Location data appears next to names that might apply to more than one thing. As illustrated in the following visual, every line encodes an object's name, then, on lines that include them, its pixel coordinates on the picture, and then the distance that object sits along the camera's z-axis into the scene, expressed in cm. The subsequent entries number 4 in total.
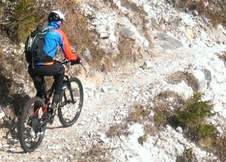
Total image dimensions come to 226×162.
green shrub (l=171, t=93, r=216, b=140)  890
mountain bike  698
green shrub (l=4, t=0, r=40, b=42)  920
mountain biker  691
